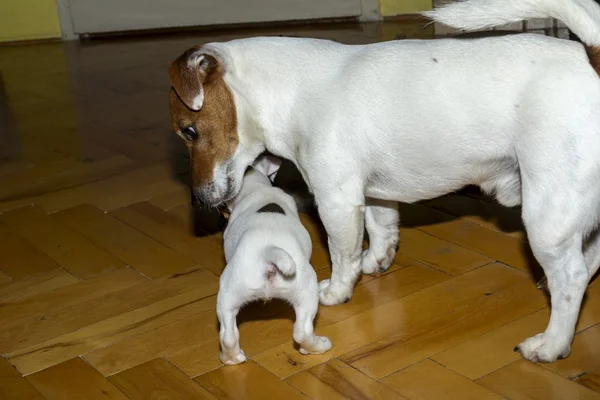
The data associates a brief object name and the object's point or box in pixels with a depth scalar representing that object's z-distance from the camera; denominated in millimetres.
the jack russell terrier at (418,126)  2059
